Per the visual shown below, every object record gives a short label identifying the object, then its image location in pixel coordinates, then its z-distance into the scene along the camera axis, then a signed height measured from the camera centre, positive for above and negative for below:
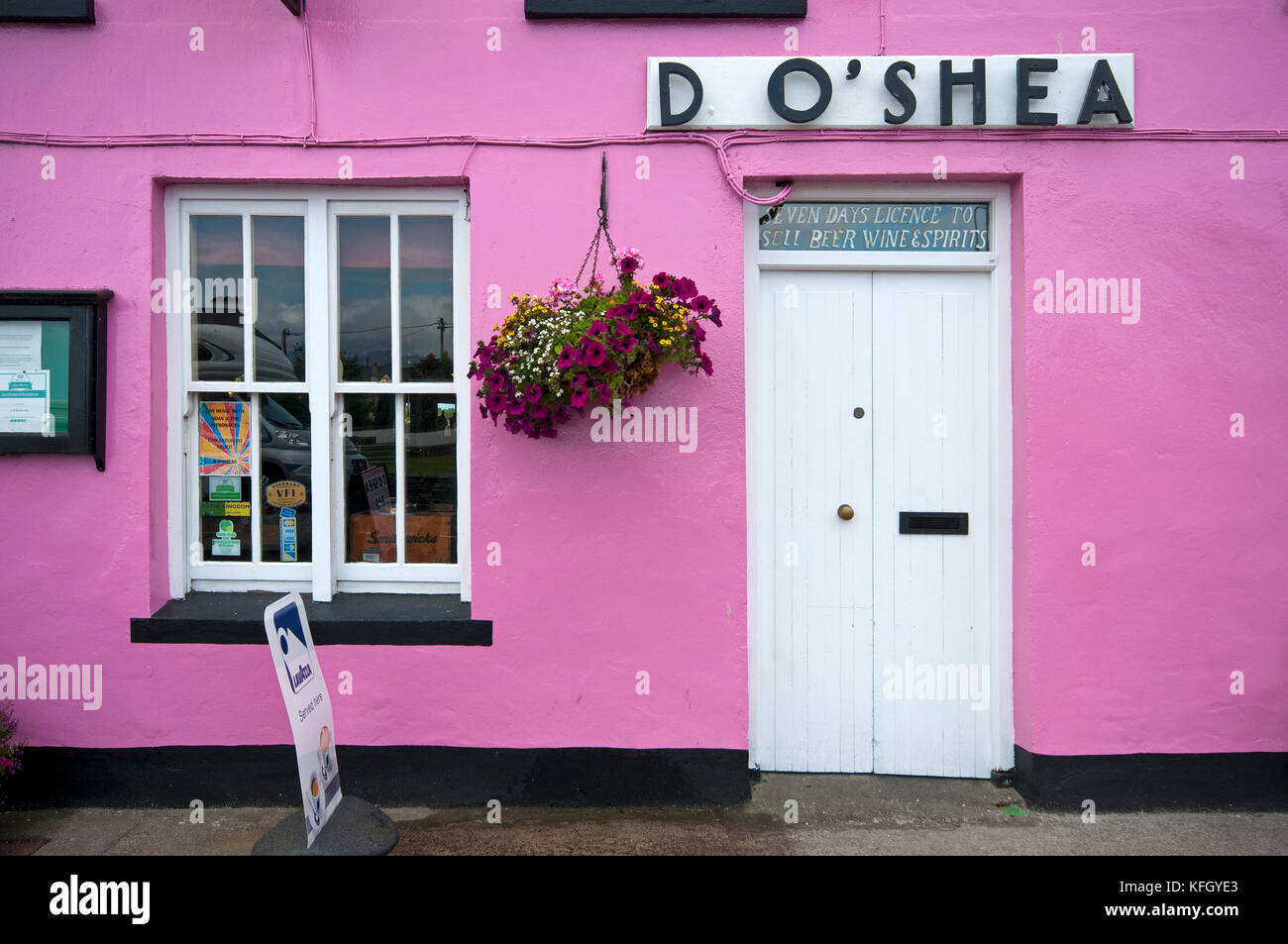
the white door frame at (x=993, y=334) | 4.37 +0.67
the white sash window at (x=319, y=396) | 4.41 +0.39
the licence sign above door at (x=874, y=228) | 4.40 +1.22
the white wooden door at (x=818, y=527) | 4.42 -0.31
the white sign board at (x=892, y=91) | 4.14 +1.82
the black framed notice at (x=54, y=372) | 4.19 +0.50
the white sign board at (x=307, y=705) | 3.40 -0.96
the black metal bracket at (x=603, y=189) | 4.20 +1.37
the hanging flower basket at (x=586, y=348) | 3.71 +0.53
